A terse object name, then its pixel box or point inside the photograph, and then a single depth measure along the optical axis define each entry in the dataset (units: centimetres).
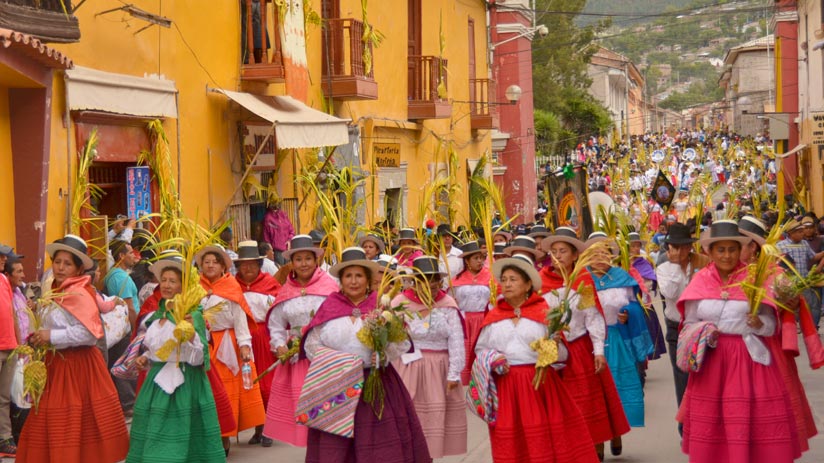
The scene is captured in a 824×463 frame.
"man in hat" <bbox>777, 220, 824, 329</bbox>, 1836
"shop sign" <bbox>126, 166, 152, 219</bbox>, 1522
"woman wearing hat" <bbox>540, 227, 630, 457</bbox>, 1007
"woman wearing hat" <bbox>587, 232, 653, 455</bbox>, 1141
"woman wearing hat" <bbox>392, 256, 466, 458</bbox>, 995
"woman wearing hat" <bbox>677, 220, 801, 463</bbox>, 901
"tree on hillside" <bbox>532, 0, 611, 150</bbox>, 6109
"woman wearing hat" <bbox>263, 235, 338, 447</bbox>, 1021
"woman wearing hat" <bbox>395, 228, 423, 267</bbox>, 1484
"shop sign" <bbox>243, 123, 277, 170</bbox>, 1900
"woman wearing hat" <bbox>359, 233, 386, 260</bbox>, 1527
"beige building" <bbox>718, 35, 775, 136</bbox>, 7719
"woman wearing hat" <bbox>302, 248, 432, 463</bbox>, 853
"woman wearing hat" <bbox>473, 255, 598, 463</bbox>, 877
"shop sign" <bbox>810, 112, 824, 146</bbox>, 2980
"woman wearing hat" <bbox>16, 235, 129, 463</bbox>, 957
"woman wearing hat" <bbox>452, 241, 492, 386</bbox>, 1295
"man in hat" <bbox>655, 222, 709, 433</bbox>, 1077
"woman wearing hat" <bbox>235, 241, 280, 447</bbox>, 1204
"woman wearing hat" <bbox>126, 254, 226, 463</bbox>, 925
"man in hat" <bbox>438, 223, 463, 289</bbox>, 1471
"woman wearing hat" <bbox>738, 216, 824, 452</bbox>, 905
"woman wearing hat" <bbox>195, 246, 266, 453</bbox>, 1101
